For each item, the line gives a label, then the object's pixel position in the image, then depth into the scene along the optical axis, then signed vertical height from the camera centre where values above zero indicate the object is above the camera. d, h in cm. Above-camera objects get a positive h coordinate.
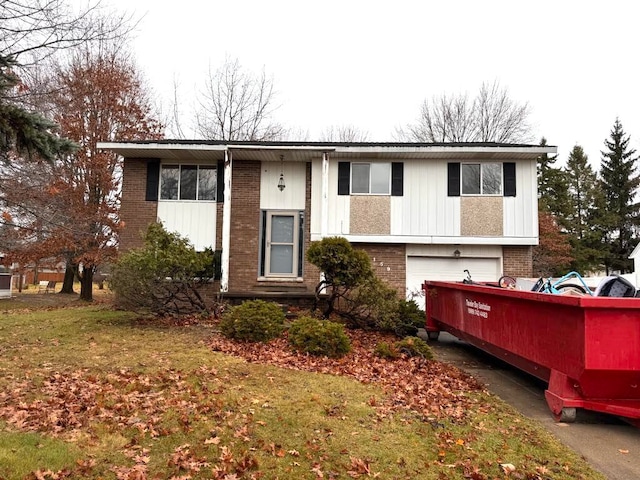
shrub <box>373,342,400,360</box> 737 -155
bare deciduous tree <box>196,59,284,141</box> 2759 +871
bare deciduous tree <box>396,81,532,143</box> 3036 +989
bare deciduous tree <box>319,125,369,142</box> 3479 +1017
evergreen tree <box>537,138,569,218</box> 3284 +561
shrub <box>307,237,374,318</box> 911 -4
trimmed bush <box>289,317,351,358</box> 727 -136
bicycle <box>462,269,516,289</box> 817 -39
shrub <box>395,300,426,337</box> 981 -136
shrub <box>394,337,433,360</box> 752 -153
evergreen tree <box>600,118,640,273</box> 3512 +580
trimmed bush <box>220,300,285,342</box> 805 -119
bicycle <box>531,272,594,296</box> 592 -35
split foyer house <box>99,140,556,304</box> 1270 +164
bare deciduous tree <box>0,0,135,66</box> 730 +424
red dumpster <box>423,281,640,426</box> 427 -91
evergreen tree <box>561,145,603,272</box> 3356 +427
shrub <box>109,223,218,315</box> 922 -32
